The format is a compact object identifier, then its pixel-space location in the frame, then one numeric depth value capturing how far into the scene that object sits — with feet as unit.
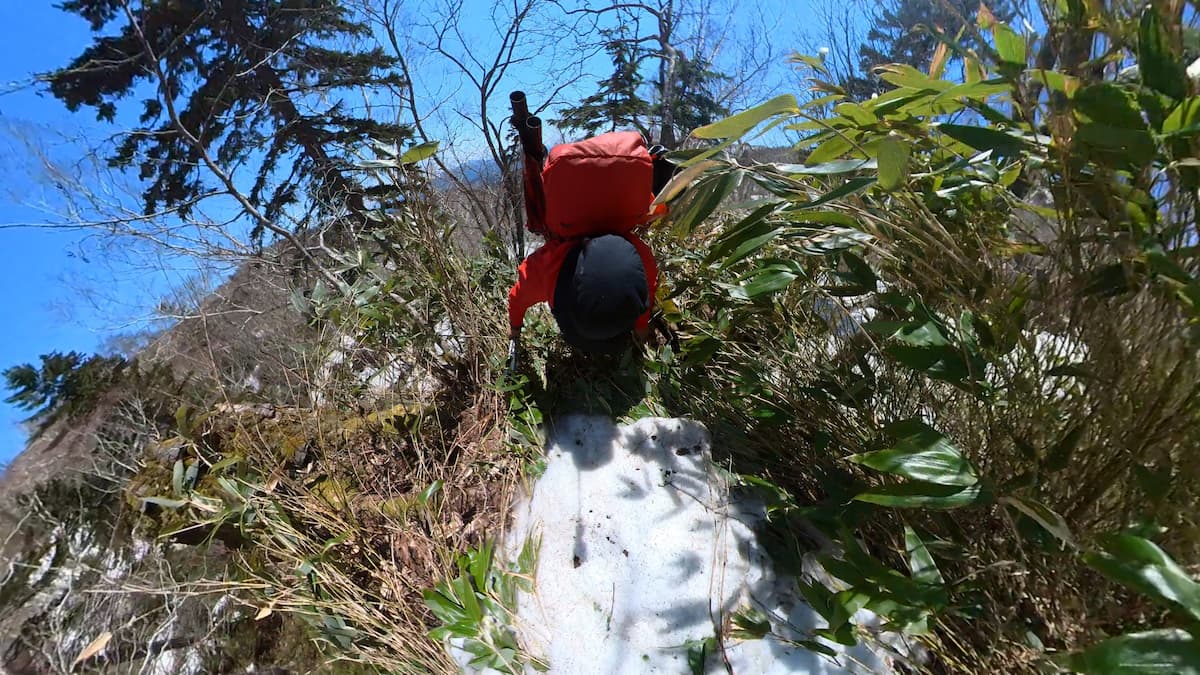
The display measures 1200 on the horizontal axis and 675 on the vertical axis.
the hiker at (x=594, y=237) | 4.58
